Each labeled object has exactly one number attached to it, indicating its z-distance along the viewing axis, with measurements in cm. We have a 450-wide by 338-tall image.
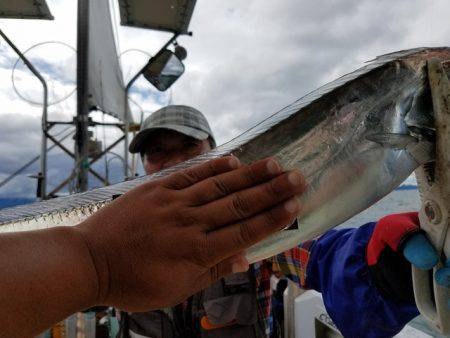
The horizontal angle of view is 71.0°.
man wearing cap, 48
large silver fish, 36
